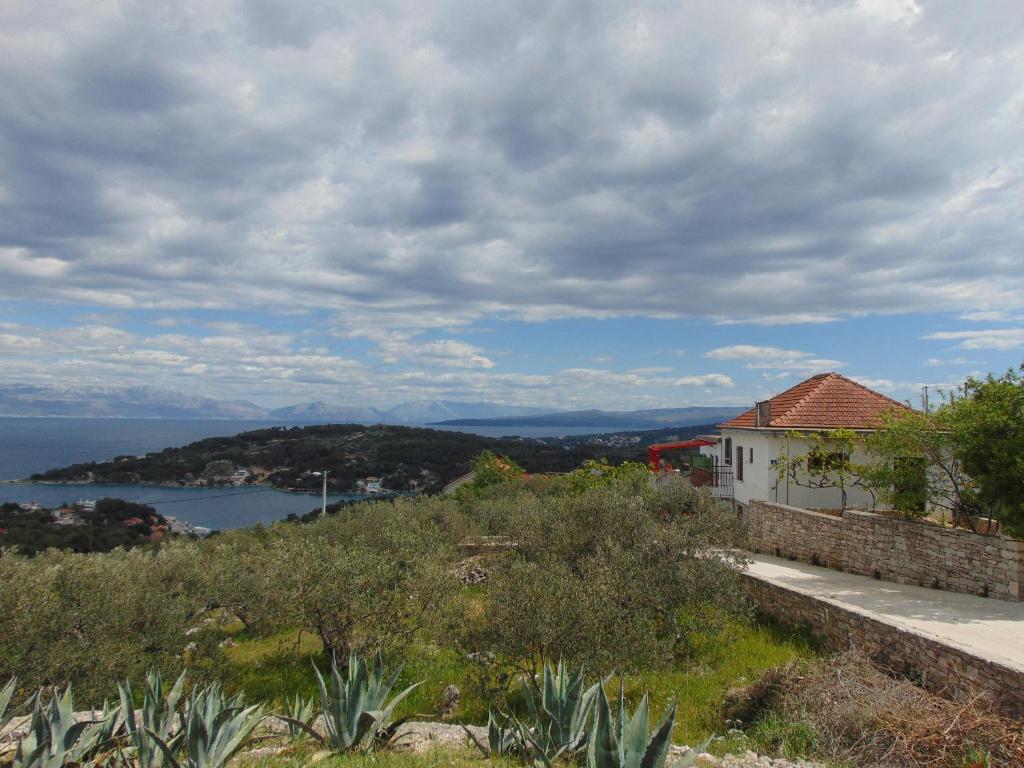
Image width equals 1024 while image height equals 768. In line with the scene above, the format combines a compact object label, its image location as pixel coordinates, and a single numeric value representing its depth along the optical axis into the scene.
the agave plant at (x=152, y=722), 5.57
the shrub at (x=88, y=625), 9.44
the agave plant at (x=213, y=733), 5.68
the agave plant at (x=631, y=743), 5.06
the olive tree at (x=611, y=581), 9.47
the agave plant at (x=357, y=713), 6.98
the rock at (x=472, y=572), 19.50
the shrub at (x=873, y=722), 6.58
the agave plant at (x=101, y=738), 6.25
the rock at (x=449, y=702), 10.04
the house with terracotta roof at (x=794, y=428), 20.52
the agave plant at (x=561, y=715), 6.54
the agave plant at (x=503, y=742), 6.67
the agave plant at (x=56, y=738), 5.75
